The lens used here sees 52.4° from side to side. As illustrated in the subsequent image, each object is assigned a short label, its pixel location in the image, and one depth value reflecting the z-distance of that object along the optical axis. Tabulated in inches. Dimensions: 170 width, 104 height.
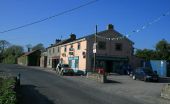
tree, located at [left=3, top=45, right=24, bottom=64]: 2850.7
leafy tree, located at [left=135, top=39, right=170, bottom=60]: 1533.5
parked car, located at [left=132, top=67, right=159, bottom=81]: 772.2
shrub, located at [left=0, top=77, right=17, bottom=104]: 219.1
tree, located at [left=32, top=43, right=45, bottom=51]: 3487.6
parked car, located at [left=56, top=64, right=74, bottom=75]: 963.4
